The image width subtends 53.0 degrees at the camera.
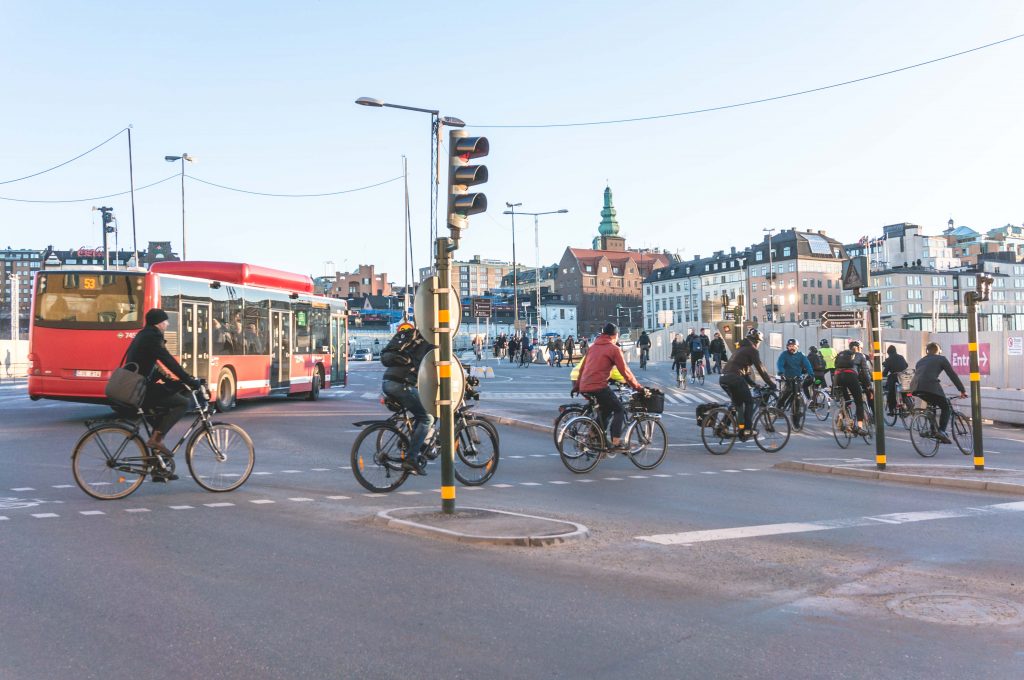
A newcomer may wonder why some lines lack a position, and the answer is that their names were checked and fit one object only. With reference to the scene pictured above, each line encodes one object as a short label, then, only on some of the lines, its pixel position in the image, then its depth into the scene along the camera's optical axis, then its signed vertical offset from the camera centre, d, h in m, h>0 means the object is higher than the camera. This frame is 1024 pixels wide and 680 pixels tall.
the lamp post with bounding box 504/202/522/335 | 65.26 +8.39
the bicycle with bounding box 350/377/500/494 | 10.66 -1.05
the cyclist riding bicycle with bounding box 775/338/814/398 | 19.59 -0.42
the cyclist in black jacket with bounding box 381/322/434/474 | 10.84 -0.32
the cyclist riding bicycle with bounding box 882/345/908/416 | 20.61 -0.59
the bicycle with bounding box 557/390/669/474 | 13.01 -1.19
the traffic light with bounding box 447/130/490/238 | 9.09 +1.52
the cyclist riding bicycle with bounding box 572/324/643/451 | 13.10 -0.40
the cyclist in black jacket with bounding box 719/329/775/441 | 15.32 -0.53
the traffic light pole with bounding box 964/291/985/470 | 13.12 -0.66
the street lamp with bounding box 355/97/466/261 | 28.42 +6.48
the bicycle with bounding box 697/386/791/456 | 15.52 -1.29
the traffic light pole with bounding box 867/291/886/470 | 13.02 -0.64
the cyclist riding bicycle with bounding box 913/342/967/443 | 15.57 -0.72
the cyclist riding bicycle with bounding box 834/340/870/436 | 17.34 -0.72
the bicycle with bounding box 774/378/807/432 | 18.92 -1.14
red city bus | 19.14 +0.60
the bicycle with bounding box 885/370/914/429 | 16.44 -1.16
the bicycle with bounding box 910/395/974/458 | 15.48 -1.41
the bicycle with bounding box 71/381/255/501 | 9.93 -0.99
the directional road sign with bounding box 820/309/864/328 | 20.62 +0.45
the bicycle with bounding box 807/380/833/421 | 20.88 -1.28
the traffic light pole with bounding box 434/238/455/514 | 8.86 -0.15
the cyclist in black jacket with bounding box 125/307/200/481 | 10.06 -0.25
